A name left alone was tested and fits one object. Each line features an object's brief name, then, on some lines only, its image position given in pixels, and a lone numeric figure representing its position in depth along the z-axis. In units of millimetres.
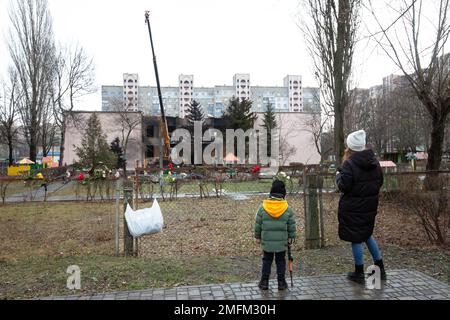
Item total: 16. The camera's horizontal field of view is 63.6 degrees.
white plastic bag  5727
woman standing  4258
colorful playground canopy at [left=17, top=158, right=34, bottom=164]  41188
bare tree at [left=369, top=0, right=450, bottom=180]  10656
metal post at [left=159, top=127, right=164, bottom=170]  23359
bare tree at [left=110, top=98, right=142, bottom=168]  49750
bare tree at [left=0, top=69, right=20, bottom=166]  36188
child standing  4152
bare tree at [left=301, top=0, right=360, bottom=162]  15500
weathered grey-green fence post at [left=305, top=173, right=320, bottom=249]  6192
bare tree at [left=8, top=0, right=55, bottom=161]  32938
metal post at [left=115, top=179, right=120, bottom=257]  6008
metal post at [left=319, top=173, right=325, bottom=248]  6191
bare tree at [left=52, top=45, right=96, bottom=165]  38562
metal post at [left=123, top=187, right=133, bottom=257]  5895
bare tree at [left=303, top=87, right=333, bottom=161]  49562
